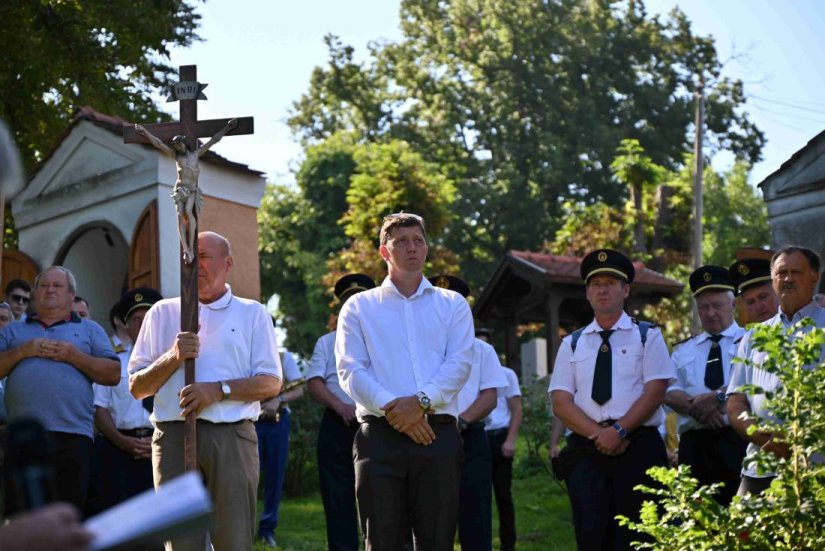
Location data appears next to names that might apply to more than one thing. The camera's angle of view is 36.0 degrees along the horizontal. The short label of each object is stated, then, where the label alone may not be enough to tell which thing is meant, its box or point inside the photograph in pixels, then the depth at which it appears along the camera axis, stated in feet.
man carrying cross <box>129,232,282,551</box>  22.15
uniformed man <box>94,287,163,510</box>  29.45
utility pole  100.48
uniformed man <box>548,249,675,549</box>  24.63
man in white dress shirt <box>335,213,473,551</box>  21.75
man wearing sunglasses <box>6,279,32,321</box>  34.99
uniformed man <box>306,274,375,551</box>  30.76
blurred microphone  7.41
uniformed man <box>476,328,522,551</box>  37.83
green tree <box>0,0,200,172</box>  48.24
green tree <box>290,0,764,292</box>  155.84
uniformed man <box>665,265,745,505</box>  26.99
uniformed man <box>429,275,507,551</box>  30.17
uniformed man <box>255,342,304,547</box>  38.52
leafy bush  17.93
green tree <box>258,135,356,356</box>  131.44
